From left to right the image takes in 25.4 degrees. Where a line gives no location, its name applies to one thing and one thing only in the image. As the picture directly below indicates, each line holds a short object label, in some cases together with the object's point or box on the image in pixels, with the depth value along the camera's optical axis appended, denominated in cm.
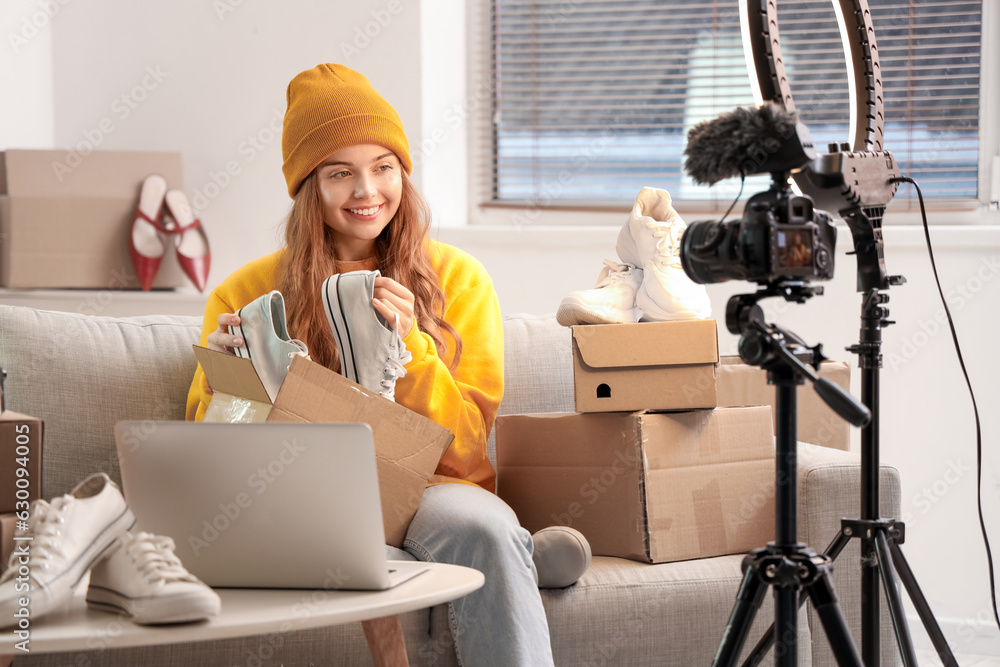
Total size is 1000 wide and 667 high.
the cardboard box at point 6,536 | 381
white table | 345
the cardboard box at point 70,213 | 573
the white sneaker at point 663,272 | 467
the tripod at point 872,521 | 426
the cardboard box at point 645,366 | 461
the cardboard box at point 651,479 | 465
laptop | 380
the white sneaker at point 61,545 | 357
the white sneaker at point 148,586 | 349
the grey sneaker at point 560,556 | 449
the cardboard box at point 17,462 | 383
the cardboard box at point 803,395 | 501
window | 571
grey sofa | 445
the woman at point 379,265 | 472
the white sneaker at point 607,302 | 466
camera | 389
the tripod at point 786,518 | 388
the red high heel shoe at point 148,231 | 579
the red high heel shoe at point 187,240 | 581
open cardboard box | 415
